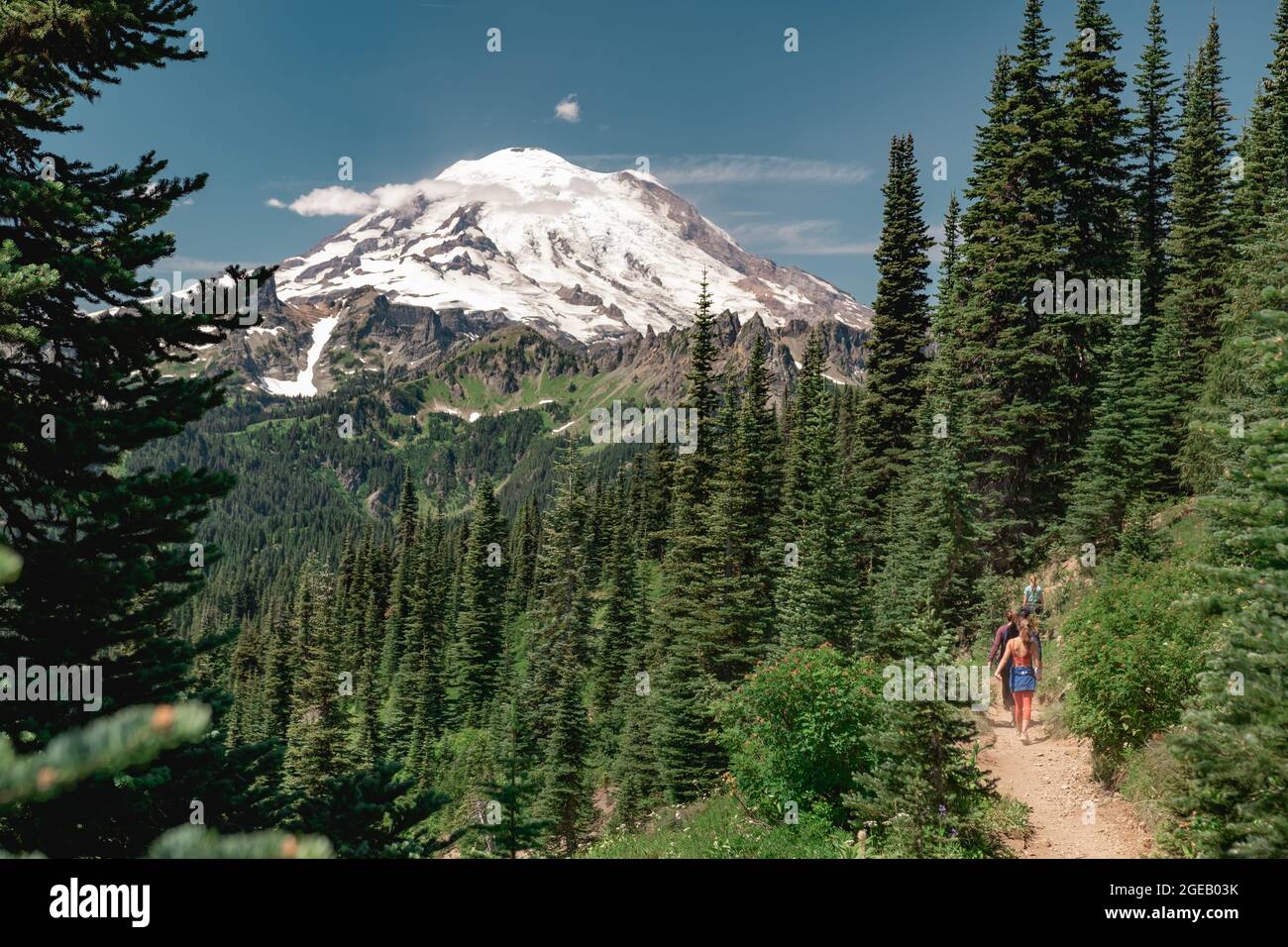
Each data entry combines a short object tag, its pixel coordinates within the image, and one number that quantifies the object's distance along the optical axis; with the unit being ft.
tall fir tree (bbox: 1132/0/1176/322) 146.41
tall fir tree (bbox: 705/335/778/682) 109.60
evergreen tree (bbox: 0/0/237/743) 31.99
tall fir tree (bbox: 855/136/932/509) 133.18
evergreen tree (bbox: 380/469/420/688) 267.39
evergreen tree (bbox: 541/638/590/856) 129.08
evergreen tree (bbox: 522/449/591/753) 177.68
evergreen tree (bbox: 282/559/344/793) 128.79
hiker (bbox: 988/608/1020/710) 55.71
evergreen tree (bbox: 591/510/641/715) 174.91
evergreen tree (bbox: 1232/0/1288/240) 114.83
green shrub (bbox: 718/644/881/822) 48.65
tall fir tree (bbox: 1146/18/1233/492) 90.12
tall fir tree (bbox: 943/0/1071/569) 101.71
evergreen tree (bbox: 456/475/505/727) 220.02
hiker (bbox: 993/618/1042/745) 53.42
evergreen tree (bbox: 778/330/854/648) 87.76
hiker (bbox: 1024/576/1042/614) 67.83
